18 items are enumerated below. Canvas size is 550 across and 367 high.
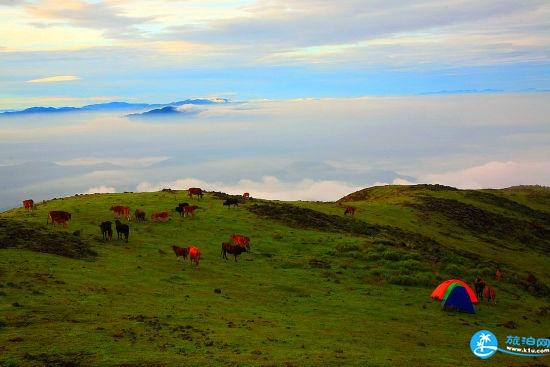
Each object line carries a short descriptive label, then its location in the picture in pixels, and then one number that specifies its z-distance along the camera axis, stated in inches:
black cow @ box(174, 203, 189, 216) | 2057.1
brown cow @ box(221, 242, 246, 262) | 1617.9
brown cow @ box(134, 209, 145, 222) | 1942.3
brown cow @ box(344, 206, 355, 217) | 2565.5
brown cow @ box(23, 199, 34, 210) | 1988.4
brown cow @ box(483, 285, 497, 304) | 1486.2
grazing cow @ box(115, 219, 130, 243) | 1630.2
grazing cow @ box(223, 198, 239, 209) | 2280.8
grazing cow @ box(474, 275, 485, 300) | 1499.8
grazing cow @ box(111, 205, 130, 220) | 1927.9
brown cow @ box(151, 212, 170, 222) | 1968.5
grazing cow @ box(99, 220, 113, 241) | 1611.7
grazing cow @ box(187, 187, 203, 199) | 2443.4
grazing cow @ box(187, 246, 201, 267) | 1489.9
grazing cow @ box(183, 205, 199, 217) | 2068.2
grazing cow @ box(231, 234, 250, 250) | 1740.9
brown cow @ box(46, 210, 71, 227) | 1657.2
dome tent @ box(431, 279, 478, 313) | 1348.4
